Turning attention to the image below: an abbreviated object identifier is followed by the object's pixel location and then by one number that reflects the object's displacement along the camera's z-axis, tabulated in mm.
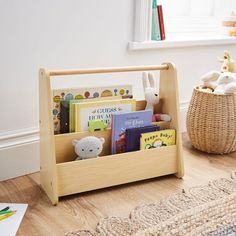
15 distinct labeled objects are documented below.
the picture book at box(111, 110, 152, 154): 1282
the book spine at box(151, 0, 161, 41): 1720
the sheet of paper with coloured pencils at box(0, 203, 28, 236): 1036
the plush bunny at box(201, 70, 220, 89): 1633
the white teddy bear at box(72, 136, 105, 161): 1223
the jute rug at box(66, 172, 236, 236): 667
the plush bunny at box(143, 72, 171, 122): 1408
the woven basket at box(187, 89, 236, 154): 1572
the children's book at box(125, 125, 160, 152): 1304
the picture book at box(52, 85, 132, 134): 1261
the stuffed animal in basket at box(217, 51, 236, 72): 1704
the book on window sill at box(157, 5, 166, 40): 1724
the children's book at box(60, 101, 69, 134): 1260
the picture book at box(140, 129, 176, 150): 1321
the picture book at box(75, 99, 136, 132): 1254
